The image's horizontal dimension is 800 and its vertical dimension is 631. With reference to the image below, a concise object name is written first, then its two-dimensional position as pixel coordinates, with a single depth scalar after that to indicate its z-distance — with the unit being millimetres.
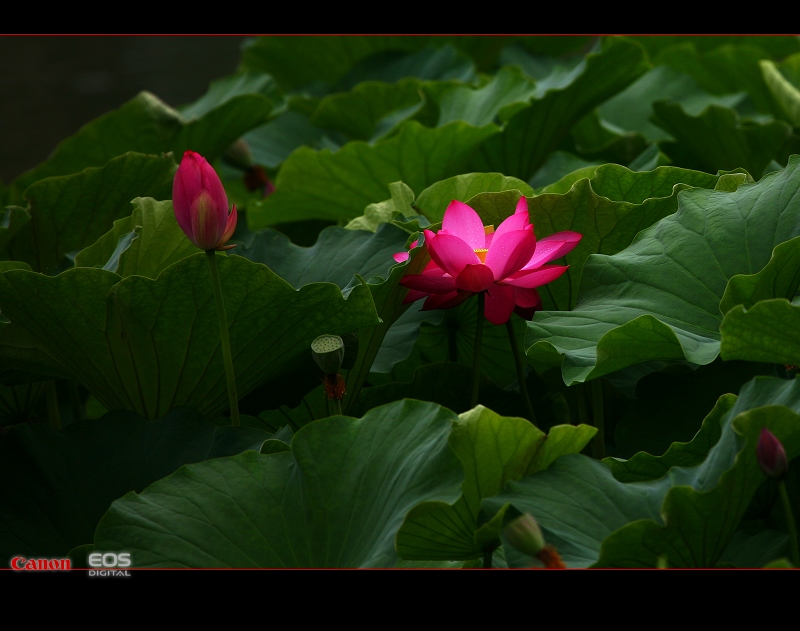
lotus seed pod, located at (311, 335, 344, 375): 4559
